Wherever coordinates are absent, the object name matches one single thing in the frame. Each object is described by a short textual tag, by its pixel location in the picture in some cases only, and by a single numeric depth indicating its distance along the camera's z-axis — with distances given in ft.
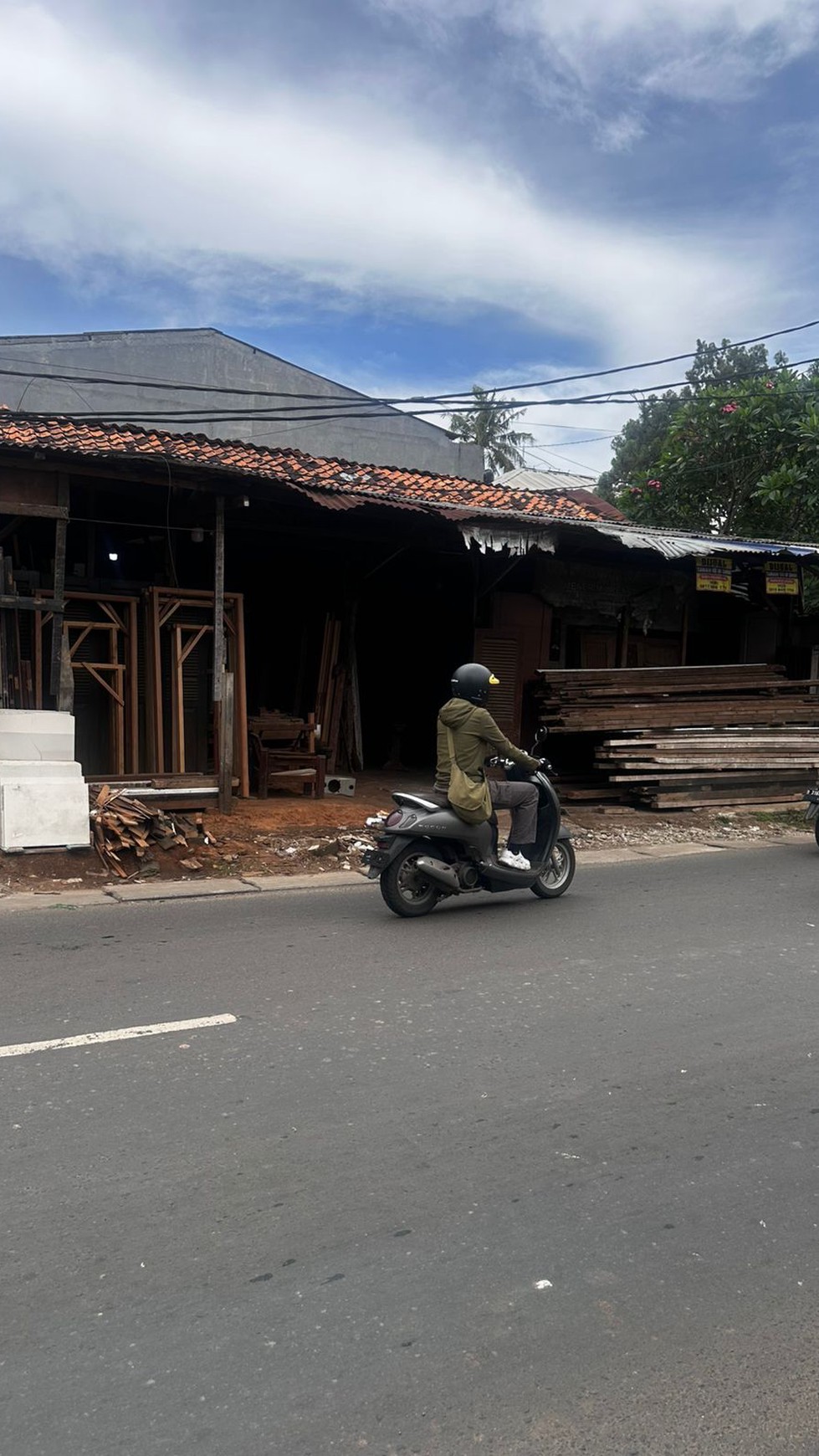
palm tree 112.37
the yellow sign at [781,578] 52.08
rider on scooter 23.90
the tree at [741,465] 59.82
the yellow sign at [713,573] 48.65
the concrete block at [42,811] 28.02
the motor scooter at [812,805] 36.52
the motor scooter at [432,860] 23.35
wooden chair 40.96
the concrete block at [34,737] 30.04
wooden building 35.83
